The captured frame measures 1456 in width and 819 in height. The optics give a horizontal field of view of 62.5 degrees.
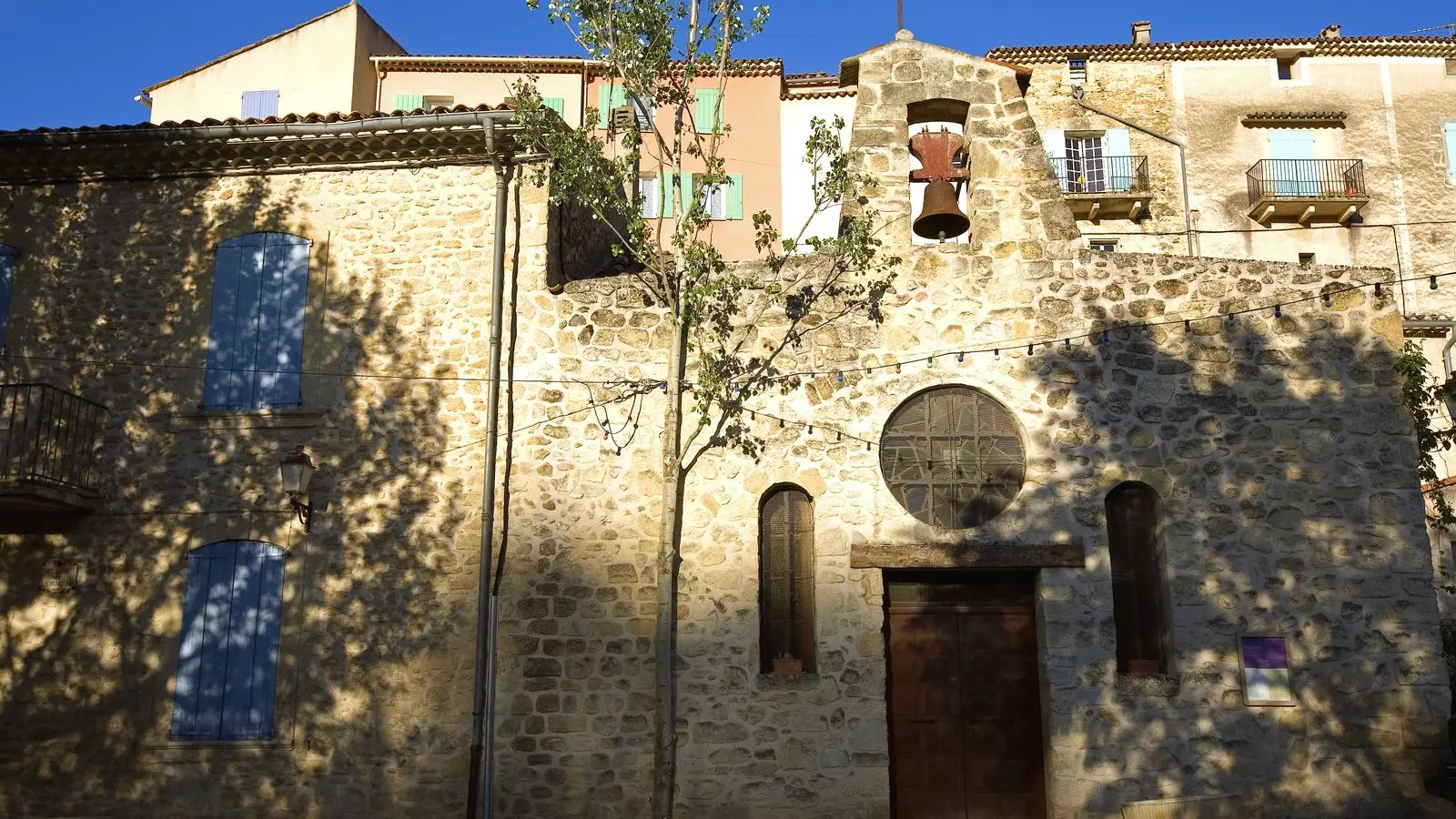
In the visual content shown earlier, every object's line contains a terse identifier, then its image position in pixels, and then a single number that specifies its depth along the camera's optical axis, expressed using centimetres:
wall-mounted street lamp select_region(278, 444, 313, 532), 1040
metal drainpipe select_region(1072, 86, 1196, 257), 2786
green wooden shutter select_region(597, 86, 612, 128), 2772
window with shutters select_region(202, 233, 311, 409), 1125
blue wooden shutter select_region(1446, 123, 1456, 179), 2866
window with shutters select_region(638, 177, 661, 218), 2694
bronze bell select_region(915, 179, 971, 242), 1091
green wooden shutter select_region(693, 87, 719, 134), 2766
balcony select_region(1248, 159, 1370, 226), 2748
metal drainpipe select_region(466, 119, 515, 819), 1005
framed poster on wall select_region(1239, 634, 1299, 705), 1008
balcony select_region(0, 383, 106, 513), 1059
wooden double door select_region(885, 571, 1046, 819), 1023
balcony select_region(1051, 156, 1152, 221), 2738
